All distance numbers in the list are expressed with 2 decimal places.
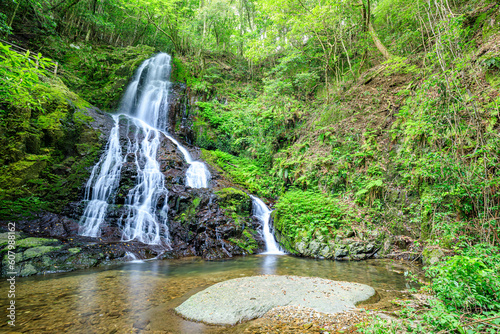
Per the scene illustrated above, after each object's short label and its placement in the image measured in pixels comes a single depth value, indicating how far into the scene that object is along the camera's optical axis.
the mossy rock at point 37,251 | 5.90
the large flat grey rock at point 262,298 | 3.12
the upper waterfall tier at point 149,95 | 15.36
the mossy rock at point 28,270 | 5.52
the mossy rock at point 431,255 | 4.41
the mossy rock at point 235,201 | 9.48
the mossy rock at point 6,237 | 5.98
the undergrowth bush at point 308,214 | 7.44
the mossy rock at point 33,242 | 6.12
